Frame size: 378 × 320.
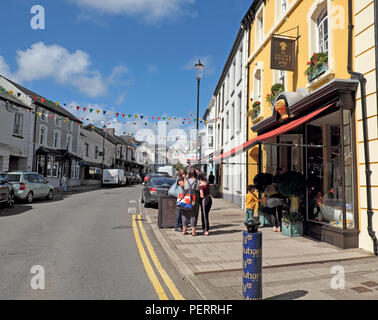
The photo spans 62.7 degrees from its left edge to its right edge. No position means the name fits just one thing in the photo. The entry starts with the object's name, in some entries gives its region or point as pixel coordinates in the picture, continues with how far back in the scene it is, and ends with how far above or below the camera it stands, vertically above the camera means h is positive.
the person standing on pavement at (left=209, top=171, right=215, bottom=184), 23.01 +0.04
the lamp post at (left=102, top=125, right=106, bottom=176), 47.09 +3.84
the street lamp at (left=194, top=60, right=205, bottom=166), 19.22 +6.93
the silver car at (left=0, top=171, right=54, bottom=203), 15.19 -0.49
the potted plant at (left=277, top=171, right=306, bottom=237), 8.50 -0.35
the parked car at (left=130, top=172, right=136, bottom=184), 49.62 -0.21
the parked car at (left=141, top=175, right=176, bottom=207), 14.71 -0.50
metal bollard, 3.76 -1.04
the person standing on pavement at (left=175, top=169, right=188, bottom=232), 8.91 -0.07
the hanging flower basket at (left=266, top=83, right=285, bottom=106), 10.91 +3.17
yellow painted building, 6.84 +1.71
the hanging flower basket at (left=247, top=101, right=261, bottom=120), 13.26 +3.03
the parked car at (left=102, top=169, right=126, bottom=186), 37.84 +0.04
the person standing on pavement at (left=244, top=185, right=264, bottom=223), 9.45 -0.62
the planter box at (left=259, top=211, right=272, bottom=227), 10.40 -1.35
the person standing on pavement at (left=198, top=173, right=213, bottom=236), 8.71 -0.60
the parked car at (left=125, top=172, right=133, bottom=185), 46.51 -0.05
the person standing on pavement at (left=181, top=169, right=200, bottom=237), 8.45 -0.81
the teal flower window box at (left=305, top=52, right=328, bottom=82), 8.05 +3.08
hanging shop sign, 9.86 +3.96
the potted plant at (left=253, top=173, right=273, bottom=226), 10.45 -0.21
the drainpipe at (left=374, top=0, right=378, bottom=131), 6.48 +3.16
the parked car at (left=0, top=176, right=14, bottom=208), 12.65 -0.76
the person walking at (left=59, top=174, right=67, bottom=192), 26.38 -0.72
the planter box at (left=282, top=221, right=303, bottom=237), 8.48 -1.33
